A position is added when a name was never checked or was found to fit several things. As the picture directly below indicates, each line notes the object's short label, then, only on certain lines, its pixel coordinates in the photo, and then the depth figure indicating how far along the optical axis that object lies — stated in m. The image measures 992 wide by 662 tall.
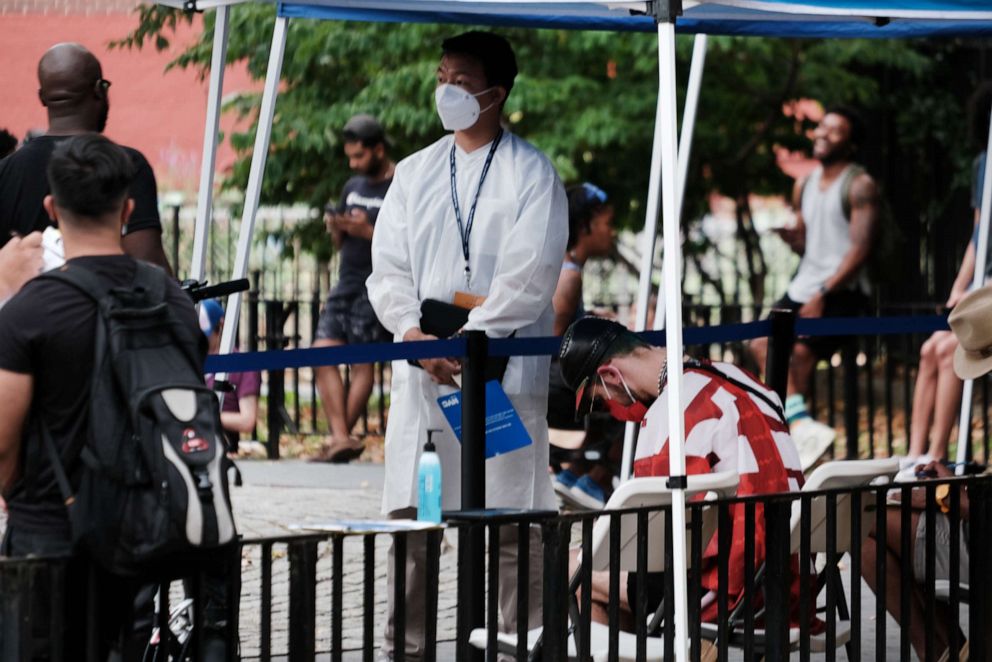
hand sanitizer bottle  11.51
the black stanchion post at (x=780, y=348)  15.02
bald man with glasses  11.05
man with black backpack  8.00
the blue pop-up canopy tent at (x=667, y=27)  10.30
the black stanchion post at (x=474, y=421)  12.16
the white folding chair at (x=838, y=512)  10.96
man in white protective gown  12.88
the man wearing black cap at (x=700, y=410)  10.90
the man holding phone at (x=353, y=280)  22.50
